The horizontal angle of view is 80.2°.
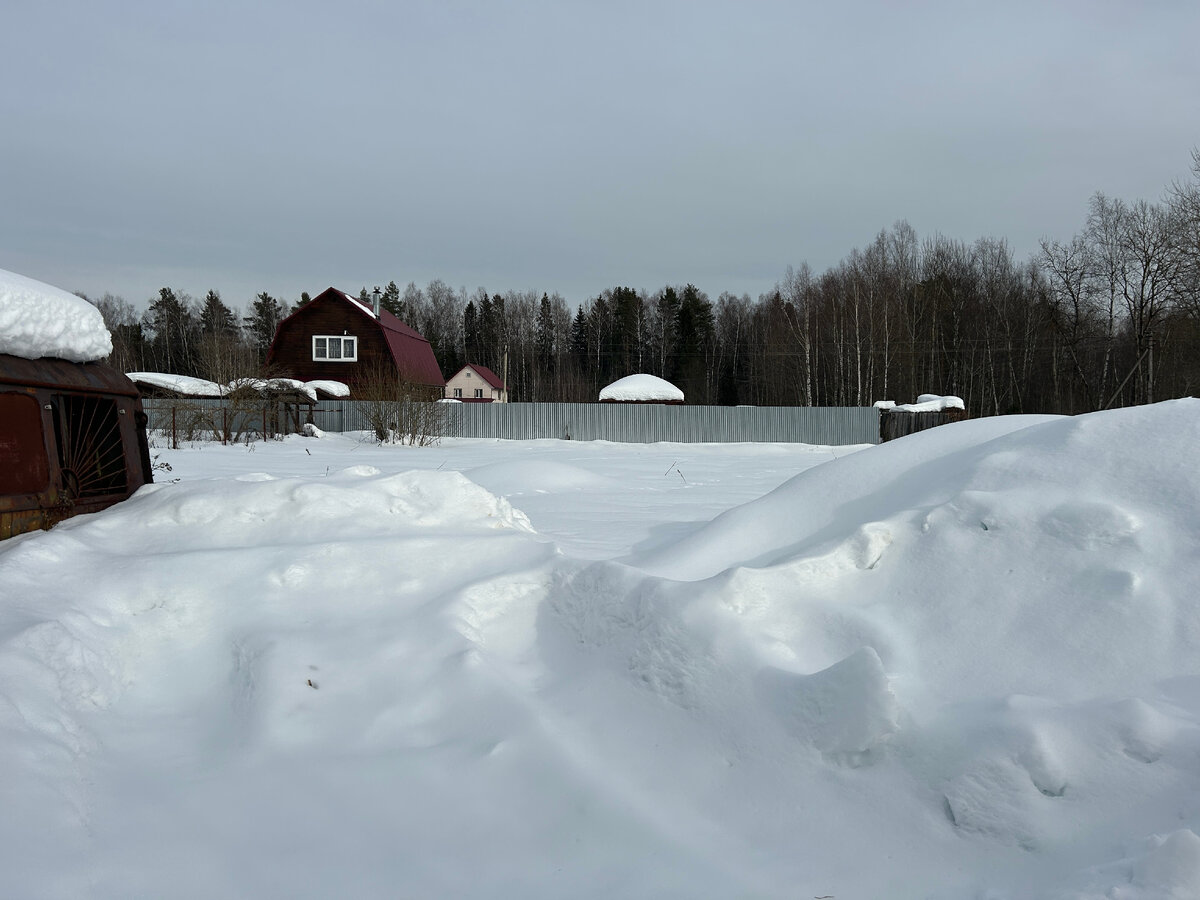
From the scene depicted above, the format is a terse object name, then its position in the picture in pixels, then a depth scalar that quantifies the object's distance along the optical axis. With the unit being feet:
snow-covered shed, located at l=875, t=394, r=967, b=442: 75.66
